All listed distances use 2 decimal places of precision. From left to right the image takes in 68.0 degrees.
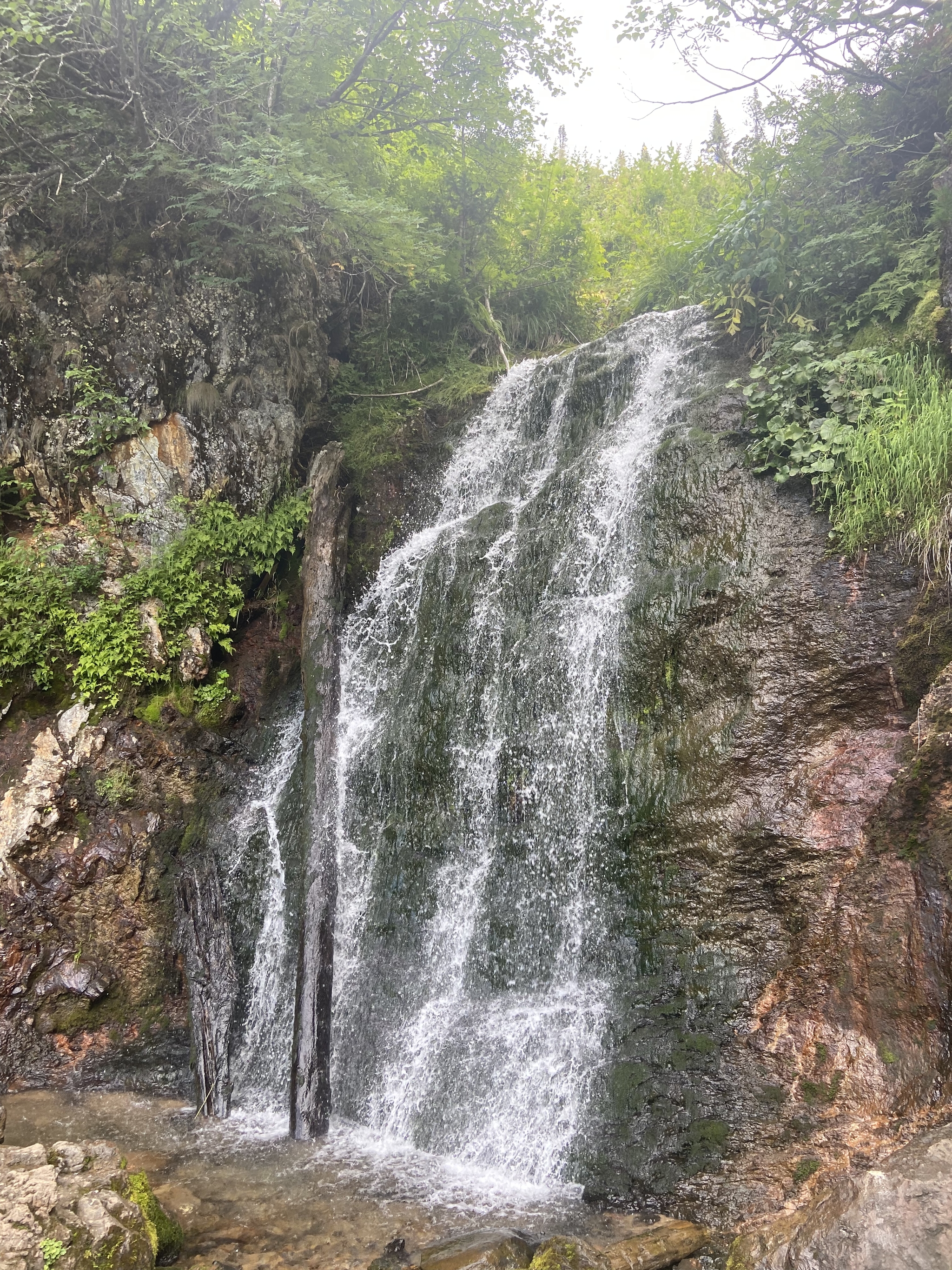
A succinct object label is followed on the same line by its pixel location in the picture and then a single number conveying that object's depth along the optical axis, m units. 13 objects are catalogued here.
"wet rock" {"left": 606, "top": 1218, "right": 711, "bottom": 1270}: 3.82
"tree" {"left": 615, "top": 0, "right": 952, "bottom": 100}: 7.19
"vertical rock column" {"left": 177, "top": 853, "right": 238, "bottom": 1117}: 6.19
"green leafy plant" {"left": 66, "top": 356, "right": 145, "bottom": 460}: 8.38
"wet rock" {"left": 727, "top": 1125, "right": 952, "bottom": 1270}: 2.75
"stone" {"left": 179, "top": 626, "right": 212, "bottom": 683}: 7.99
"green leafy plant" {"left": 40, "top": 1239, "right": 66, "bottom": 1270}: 3.15
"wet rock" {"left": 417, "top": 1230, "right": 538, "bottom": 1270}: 3.69
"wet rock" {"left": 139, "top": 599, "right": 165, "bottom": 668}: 7.84
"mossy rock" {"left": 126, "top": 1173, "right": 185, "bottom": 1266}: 3.98
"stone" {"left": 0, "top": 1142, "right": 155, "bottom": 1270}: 3.19
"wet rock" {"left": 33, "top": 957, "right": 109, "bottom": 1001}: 6.53
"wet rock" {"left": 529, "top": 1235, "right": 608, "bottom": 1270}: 3.65
